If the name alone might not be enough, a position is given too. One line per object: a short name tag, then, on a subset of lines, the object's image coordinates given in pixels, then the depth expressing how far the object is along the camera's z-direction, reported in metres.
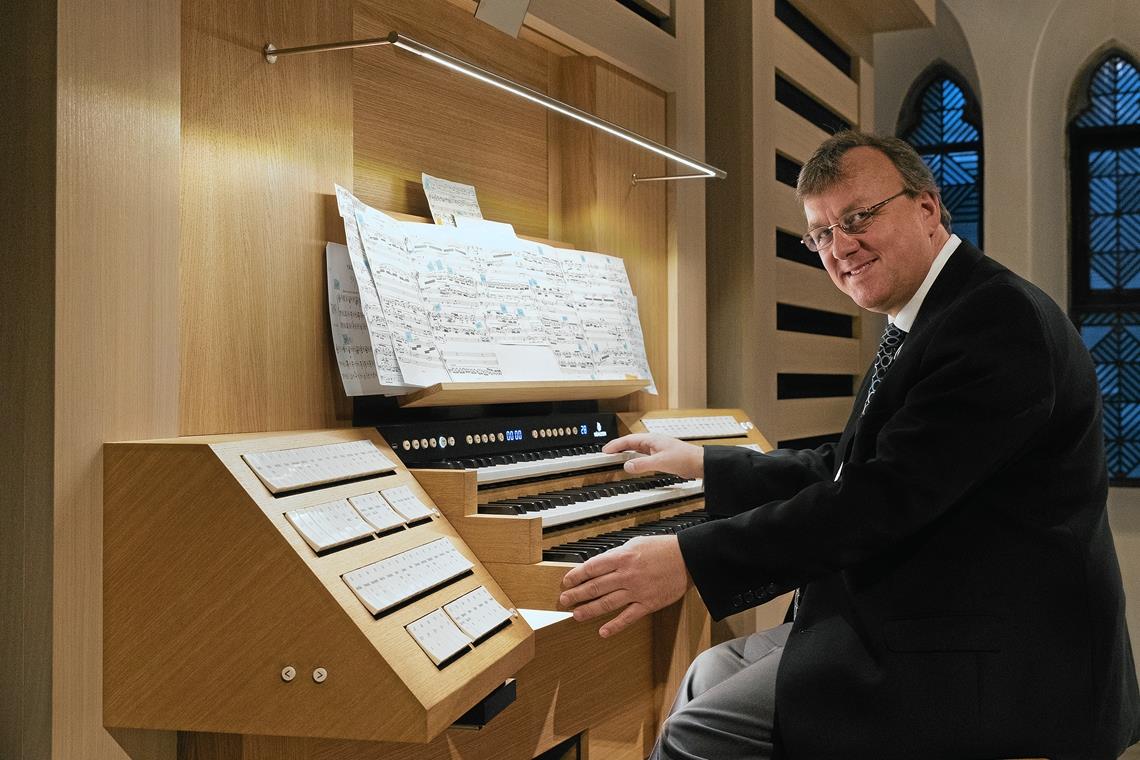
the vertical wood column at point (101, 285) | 1.90
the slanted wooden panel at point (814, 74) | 5.14
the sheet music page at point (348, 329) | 2.61
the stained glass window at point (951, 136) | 7.23
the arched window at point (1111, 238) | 6.74
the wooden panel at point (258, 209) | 2.31
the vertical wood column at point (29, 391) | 1.88
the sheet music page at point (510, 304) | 3.03
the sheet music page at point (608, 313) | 3.47
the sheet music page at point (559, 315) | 3.28
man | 2.00
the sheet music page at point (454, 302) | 2.80
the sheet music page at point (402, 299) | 2.62
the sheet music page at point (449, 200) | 3.08
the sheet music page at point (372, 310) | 2.54
